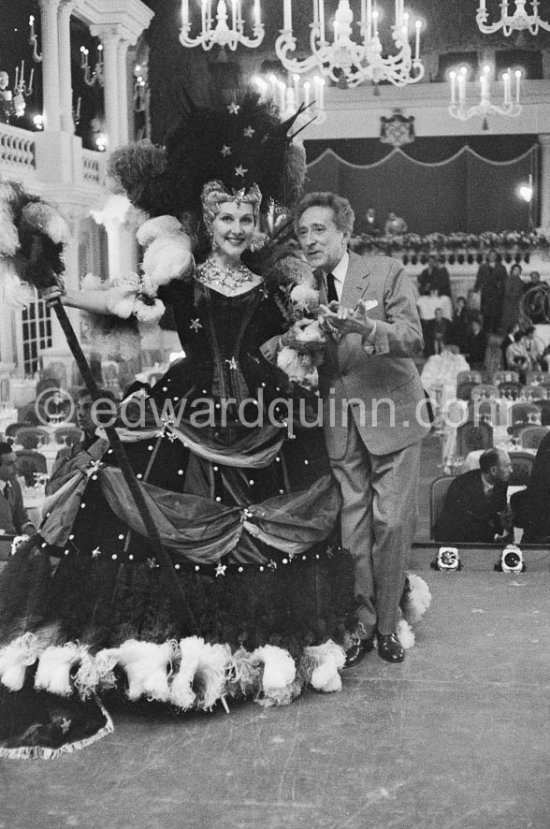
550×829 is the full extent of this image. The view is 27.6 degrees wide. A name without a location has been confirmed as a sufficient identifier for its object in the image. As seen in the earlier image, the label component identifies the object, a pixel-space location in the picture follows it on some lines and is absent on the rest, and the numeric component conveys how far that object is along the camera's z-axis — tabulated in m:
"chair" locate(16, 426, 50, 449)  8.61
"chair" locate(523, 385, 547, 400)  10.46
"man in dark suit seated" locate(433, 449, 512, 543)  5.93
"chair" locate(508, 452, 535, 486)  7.12
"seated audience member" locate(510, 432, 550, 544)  6.00
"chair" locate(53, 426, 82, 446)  8.45
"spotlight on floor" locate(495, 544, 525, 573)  4.90
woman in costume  3.36
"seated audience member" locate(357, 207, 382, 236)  22.02
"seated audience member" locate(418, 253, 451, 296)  20.14
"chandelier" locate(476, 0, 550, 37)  10.54
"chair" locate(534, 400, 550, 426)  9.30
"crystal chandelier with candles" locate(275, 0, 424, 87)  9.63
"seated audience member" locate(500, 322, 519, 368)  14.28
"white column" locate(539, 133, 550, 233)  22.91
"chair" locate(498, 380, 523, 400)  10.30
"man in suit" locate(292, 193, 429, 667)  3.78
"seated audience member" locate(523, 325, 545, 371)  13.73
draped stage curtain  23.25
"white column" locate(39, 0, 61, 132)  14.66
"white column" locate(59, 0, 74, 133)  14.88
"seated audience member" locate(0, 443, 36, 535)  5.83
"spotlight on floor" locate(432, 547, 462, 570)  4.93
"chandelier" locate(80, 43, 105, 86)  17.10
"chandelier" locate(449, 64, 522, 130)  12.45
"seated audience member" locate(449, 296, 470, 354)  17.77
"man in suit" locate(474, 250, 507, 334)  18.67
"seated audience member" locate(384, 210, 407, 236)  22.08
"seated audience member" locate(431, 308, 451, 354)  16.84
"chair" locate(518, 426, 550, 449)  8.35
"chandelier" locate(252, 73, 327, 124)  11.44
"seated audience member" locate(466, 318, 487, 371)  16.94
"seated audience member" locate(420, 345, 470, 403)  11.69
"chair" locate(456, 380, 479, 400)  10.74
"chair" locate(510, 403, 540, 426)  9.41
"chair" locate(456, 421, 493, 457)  8.46
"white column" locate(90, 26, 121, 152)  16.69
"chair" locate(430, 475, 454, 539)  6.11
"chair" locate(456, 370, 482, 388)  11.63
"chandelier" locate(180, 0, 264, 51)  9.98
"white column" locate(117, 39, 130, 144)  17.11
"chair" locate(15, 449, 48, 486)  7.36
